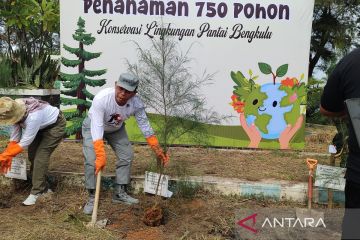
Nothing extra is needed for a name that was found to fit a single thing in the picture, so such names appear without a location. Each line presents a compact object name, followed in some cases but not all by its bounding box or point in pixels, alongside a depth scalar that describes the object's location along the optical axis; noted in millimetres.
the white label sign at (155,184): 4984
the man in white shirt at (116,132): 4555
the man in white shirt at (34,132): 4770
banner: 7461
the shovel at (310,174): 4691
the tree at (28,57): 7633
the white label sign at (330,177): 4703
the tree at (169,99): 5094
